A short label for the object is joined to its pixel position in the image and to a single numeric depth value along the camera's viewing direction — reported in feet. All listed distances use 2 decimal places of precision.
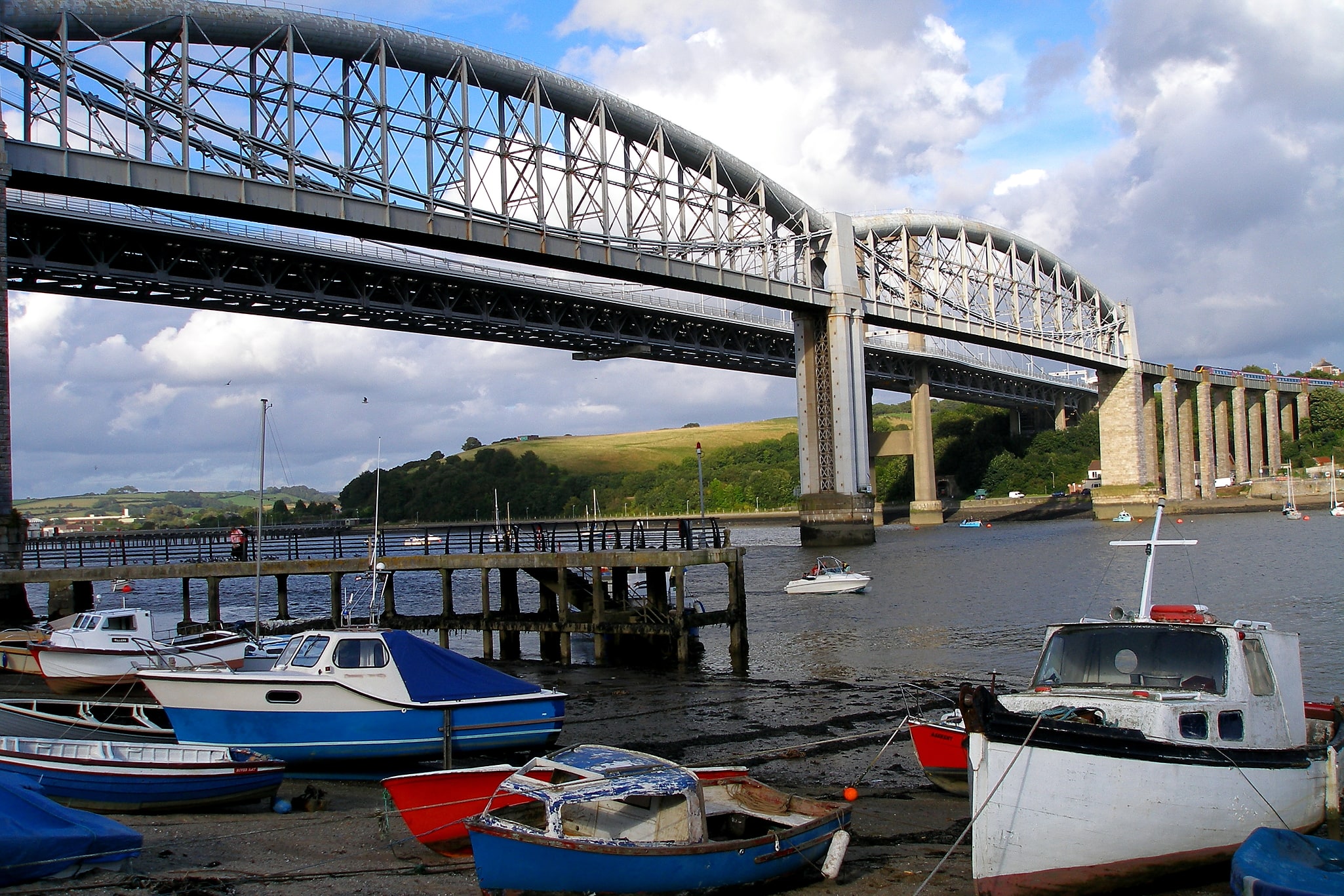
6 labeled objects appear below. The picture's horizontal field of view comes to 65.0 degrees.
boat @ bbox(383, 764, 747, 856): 37.73
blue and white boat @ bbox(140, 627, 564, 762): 50.70
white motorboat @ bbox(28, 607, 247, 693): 76.02
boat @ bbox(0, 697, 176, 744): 53.72
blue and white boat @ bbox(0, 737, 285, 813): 41.37
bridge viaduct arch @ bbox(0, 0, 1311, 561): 156.56
